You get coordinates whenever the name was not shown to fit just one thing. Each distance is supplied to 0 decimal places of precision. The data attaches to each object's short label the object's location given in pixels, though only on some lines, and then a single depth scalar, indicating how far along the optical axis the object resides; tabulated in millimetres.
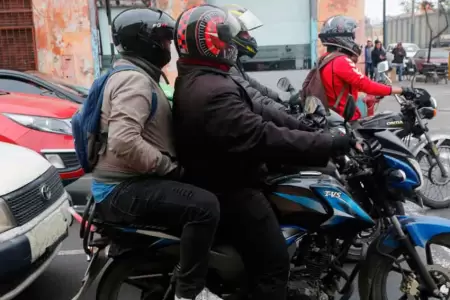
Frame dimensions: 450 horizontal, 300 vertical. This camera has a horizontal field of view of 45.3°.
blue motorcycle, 2730
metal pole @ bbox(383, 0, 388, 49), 25475
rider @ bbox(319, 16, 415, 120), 4754
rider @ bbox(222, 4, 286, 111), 3473
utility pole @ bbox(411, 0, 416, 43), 48859
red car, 5500
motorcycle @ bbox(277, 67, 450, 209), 4059
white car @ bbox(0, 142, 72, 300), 3064
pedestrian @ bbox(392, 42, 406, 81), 23719
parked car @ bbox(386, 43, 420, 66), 33725
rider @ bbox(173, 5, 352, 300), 2508
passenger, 2539
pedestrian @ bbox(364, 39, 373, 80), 21500
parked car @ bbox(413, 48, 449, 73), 24991
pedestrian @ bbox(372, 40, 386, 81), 20859
